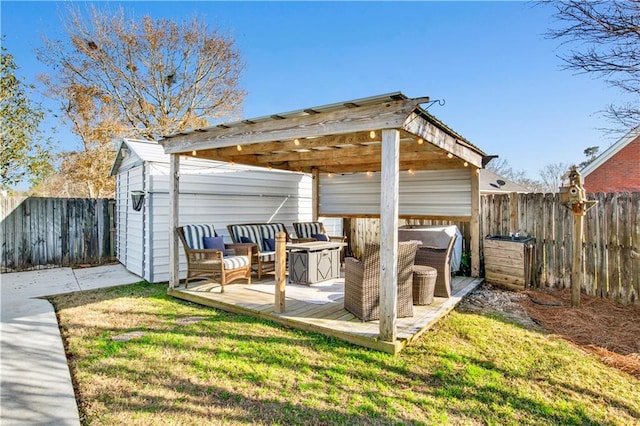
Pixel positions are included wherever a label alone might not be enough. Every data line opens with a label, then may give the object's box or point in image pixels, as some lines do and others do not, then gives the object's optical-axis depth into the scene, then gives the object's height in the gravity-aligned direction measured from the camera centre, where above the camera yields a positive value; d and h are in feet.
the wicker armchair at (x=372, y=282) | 12.63 -2.74
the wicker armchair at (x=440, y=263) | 16.17 -2.51
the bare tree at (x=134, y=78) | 43.06 +18.88
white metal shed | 21.50 +1.00
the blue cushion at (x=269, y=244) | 22.80 -2.17
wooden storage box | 18.93 -2.89
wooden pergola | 11.07 +3.23
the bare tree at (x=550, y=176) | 80.74 +8.49
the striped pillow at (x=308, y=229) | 24.75 -1.27
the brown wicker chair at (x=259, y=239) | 20.74 -1.77
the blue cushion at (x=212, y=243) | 19.69 -1.79
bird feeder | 15.75 -0.11
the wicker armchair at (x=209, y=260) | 17.72 -2.57
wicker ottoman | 14.97 -3.30
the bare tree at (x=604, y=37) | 14.32 +7.61
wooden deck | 11.64 -4.23
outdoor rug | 16.28 -4.19
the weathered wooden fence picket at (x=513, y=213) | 20.33 -0.15
